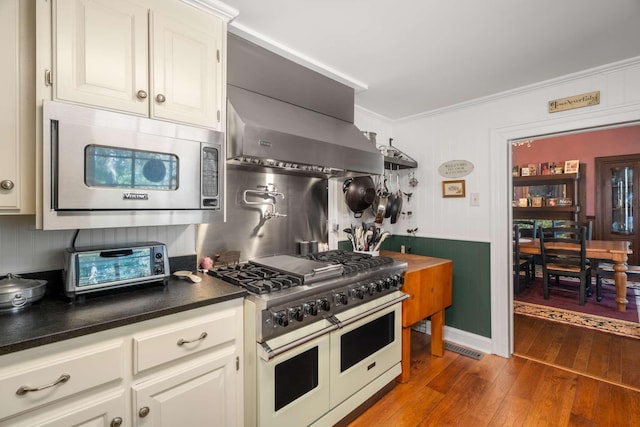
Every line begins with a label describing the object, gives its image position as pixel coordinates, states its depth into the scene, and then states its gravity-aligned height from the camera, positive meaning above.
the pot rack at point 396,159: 2.95 +0.53
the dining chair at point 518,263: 4.32 -0.72
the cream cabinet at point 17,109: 1.14 +0.39
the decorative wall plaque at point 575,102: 2.29 +0.84
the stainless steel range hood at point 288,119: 1.71 +0.59
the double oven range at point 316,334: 1.51 -0.66
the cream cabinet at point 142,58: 1.24 +0.70
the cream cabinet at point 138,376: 0.98 -0.59
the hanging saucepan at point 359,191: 2.85 +0.21
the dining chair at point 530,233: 4.86 -0.34
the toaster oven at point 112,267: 1.33 -0.24
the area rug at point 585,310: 3.31 -1.16
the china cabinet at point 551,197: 5.65 +0.32
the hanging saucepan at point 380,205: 3.04 +0.09
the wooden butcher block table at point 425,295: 2.35 -0.66
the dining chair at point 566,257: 3.88 -0.57
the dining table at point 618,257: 3.69 -0.52
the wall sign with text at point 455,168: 2.95 +0.44
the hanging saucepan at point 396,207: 3.21 +0.07
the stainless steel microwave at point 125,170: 1.21 +0.19
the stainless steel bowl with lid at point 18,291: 1.16 -0.29
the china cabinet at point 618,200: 5.43 +0.24
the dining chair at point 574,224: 5.25 -0.18
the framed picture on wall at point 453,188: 2.99 +0.25
